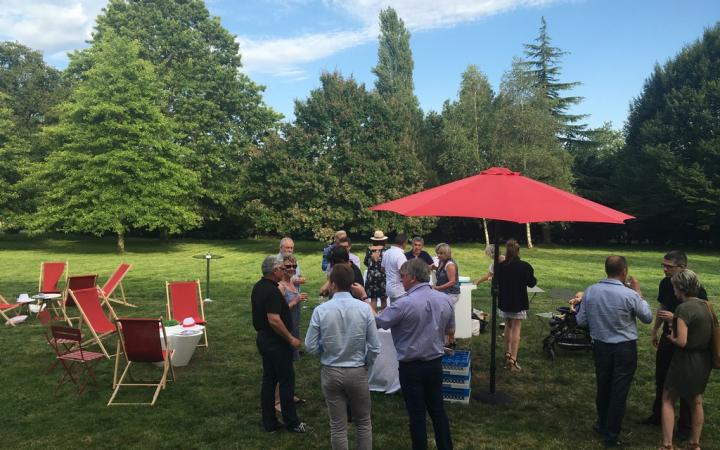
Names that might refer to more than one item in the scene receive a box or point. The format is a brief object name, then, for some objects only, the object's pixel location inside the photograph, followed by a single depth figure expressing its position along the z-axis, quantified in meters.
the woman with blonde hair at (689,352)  4.07
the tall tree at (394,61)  47.94
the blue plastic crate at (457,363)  5.61
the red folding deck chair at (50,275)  11.29
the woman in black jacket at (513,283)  6.54
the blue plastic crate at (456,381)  5.67
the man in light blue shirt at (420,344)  3.93
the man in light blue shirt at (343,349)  3.78
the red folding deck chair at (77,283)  9.61
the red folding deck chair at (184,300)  8.27
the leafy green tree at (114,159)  24.41
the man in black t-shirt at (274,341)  4.59
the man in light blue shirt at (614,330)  4.45
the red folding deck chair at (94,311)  7.36
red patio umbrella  4.58
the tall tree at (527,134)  29.16
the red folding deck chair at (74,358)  5.81
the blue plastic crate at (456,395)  5.71
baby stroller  7.47
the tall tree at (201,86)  30.83
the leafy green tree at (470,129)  30.50
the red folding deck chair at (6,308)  9.32
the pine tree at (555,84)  40.44
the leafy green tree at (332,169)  25.39
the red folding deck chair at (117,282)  10.76
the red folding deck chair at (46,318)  9.40
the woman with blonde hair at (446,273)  7.16
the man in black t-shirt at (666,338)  4.71
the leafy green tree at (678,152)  28.27
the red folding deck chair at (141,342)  5.65
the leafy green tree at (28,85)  33.22
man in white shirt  7.07
